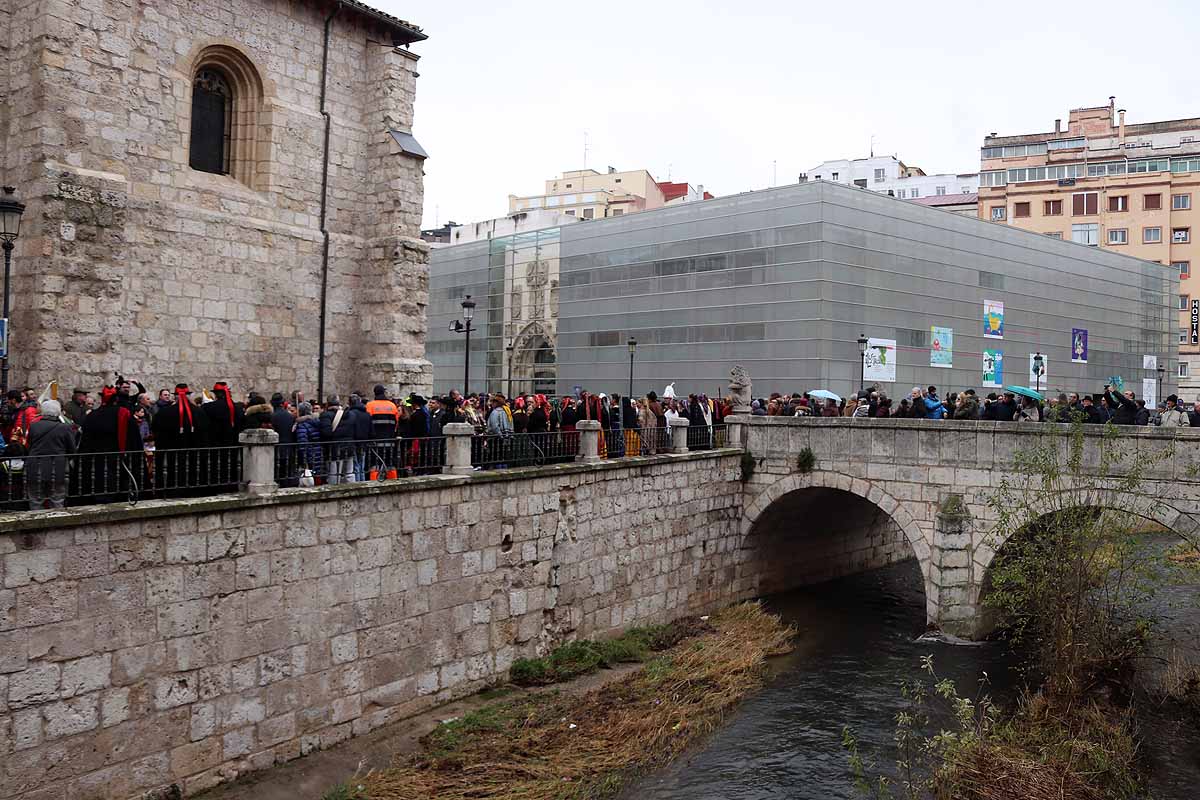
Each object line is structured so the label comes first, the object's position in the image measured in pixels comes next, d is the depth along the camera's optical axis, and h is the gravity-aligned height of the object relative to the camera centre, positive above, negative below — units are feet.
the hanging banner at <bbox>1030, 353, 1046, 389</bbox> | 138.62 +7.70
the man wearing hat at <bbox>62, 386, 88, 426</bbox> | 38.36 -0.26
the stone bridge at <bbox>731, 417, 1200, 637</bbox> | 53.06 -3.97
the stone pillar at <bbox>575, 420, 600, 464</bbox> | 57.16 -1.74
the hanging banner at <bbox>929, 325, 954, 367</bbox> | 124.06 +9.74
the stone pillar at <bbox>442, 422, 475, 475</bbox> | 47.37 -1.94
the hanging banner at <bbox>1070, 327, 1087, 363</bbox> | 147.33 +12.30
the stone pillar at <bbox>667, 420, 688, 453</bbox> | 66.74 -1.47
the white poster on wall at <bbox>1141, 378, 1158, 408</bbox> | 164.14 +6.43
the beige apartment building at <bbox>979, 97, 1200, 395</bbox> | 186.60 +44.73
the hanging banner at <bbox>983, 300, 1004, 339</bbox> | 132.05 +14.31
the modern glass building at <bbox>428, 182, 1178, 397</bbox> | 113.09 +15.86
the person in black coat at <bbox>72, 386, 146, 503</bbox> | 32.81 -1.76
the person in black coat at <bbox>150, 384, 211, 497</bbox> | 35.22 -1.56
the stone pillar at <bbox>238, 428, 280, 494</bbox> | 37.50 -2.04
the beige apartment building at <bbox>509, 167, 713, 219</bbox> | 233.96 +55.46
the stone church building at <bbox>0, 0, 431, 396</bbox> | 48.39 +12.21
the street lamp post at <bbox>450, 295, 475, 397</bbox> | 67.62 +7.10
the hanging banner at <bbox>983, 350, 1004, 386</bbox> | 132.36 +7.63
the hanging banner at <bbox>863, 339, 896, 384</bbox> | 115.24 +7.10
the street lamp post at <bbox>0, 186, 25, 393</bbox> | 38.14 +7.00
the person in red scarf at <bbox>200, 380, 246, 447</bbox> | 38.86 -0.47
